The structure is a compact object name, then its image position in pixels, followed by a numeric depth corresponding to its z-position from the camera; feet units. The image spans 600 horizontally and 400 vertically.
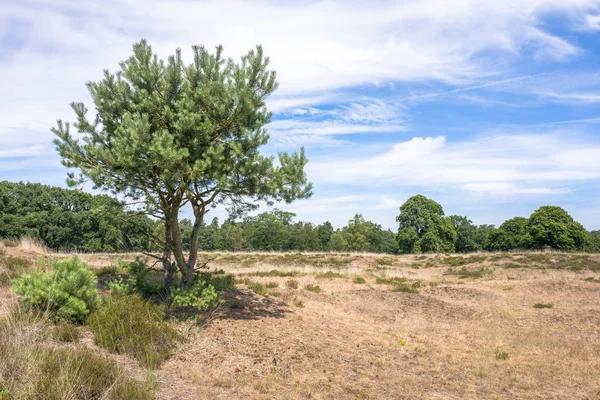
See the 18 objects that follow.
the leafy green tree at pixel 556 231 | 178.91
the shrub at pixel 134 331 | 22.67
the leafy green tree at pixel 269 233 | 262.26
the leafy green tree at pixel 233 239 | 258.16
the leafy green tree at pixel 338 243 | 244.01
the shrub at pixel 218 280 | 37.86
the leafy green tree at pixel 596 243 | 253.06
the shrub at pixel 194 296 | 29.86
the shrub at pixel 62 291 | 24.64
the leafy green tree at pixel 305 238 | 260.83
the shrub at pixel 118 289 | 31.32
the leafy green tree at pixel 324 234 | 299.05
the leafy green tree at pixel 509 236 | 200.95
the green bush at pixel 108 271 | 42.99
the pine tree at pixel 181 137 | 28.27
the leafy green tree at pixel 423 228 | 201.98
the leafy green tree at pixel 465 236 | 264.11
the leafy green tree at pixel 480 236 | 271.88
